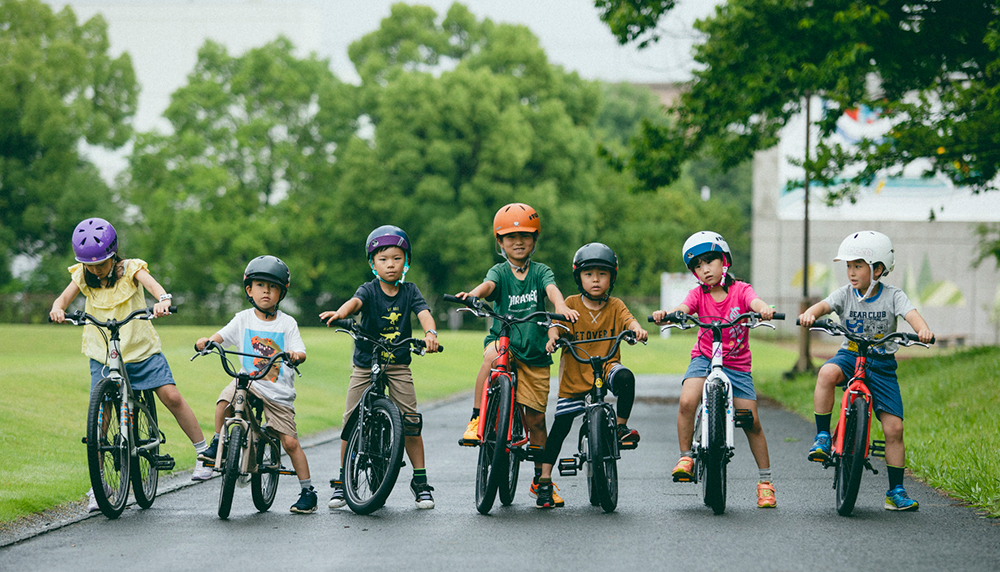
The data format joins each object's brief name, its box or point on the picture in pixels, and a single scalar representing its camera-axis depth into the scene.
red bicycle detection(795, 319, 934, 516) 14.03
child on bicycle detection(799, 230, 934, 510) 14.66
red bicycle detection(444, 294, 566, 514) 14.09
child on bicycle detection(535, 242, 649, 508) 14.74
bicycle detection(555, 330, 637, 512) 14.07
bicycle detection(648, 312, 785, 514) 13.92
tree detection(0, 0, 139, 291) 93.62
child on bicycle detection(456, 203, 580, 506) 14.91
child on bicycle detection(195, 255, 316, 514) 14.64
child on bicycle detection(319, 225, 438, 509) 14.93
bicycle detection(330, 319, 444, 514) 14.42
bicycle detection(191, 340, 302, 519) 13.86
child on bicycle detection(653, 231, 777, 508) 14.76
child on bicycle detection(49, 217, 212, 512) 14.85
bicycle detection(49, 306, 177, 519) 13.89
